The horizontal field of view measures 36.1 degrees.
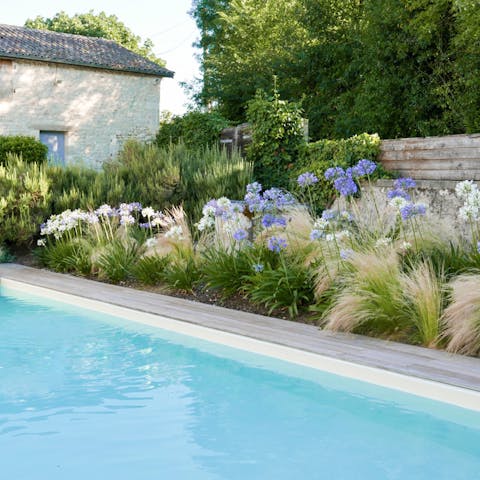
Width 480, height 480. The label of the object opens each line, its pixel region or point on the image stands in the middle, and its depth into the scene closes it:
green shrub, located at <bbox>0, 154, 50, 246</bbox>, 11.11
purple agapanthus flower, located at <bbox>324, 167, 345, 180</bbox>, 6.68
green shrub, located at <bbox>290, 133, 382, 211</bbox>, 11.02
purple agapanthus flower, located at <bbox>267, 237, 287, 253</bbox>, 6.74
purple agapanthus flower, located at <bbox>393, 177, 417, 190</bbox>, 6.52
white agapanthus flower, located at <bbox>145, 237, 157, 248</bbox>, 8.65
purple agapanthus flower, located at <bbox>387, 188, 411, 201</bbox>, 6.41
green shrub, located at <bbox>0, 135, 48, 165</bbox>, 15.77
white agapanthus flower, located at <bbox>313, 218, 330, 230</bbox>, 6.45
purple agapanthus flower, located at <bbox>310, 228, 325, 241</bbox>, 6.31
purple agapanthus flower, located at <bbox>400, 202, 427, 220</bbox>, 5.90
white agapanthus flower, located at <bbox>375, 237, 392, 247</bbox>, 6.34
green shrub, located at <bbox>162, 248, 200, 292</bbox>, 8.10
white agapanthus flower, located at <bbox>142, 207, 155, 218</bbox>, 9.13
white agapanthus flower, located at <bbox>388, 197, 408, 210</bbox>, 5.96
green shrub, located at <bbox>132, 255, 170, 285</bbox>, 8.70
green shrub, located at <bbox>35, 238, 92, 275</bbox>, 9.75
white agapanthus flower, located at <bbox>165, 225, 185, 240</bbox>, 8.58
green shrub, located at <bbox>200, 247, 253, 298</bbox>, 7.52
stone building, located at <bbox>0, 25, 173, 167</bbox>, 18.88
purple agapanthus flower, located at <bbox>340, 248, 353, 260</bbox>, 6.32
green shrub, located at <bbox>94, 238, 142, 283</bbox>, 9.14
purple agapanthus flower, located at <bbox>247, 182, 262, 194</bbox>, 7.44
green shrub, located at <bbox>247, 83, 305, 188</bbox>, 12.62
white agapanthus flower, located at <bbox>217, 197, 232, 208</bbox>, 7.49
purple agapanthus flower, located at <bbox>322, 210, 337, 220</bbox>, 6.55
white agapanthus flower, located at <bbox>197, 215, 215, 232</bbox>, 7.86
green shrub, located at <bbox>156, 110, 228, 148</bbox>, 15.55
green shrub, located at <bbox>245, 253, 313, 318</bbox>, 6.83
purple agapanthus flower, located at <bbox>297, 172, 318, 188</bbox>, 6.82
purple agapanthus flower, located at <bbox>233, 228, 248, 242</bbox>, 7.09
